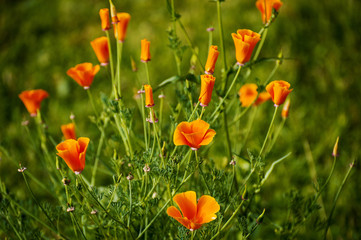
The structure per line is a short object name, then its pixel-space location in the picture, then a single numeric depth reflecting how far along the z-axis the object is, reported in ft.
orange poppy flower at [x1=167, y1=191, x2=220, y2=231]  3.75
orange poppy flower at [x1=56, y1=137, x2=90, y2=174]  3.78
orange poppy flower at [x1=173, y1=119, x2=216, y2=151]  3.80
